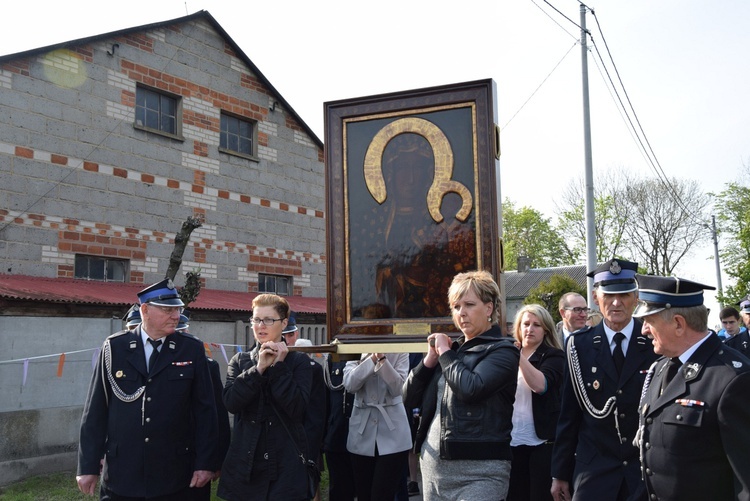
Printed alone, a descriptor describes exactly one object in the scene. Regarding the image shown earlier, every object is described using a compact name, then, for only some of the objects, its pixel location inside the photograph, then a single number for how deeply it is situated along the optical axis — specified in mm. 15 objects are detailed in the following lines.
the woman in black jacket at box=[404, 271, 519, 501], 3799
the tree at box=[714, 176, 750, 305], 33900
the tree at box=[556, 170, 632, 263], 43594
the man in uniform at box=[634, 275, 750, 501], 3006
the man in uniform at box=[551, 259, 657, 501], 4117
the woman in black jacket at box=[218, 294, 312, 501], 4930
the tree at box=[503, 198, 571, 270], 54319
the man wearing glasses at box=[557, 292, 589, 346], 6738
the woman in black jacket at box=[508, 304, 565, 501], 5301
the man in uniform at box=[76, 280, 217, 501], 5062
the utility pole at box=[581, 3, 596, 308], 16234
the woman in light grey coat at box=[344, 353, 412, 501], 6266
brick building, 11055
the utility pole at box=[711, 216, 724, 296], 38312
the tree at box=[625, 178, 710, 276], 42312
